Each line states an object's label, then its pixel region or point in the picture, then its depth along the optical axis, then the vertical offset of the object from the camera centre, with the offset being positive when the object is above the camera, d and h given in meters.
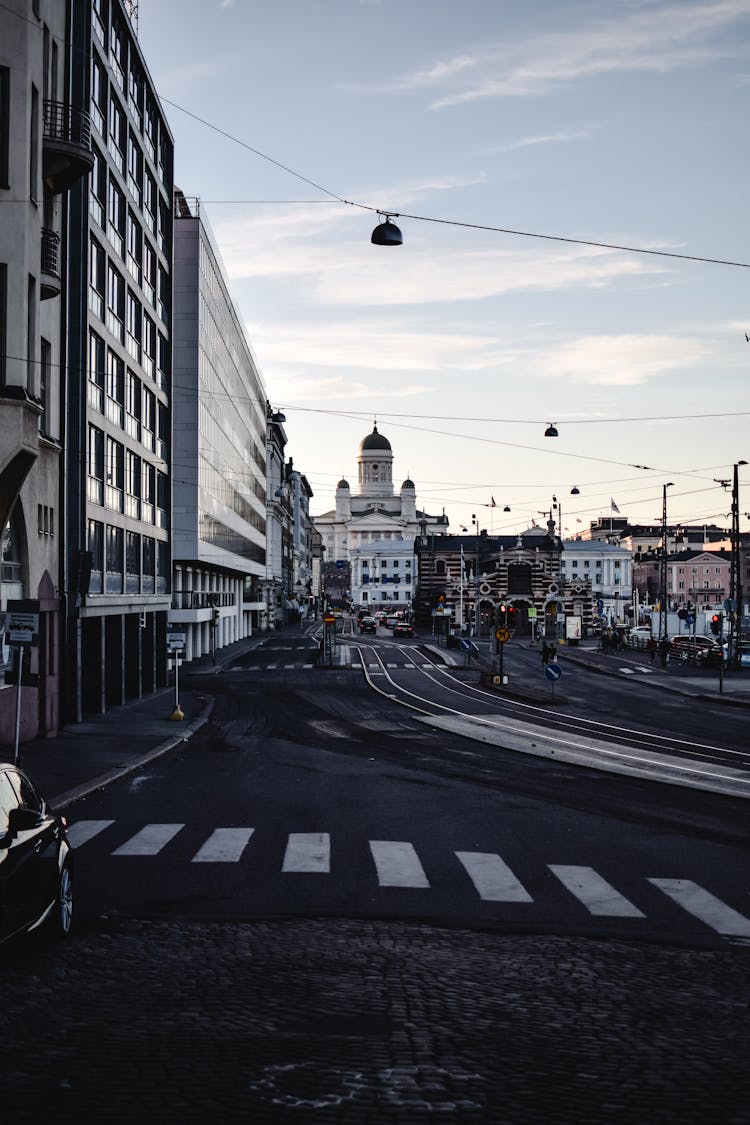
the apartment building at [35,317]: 21.36 +5.84
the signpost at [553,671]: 40.09 -2.70
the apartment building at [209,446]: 53.34 +8.11
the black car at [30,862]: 8.28 -2.09
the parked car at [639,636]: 87.47 -3.38
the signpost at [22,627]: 19.61 -0.57
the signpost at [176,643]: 36.44 -1.56
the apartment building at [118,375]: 30.73 +6.97
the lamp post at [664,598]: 69.94 -0.26
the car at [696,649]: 64.06 -3.33
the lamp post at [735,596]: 53.75 -0.07
